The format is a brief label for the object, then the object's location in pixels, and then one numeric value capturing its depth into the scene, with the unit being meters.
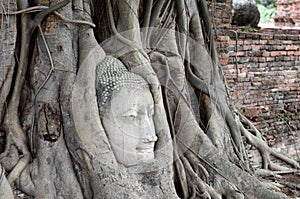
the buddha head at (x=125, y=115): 3.10
